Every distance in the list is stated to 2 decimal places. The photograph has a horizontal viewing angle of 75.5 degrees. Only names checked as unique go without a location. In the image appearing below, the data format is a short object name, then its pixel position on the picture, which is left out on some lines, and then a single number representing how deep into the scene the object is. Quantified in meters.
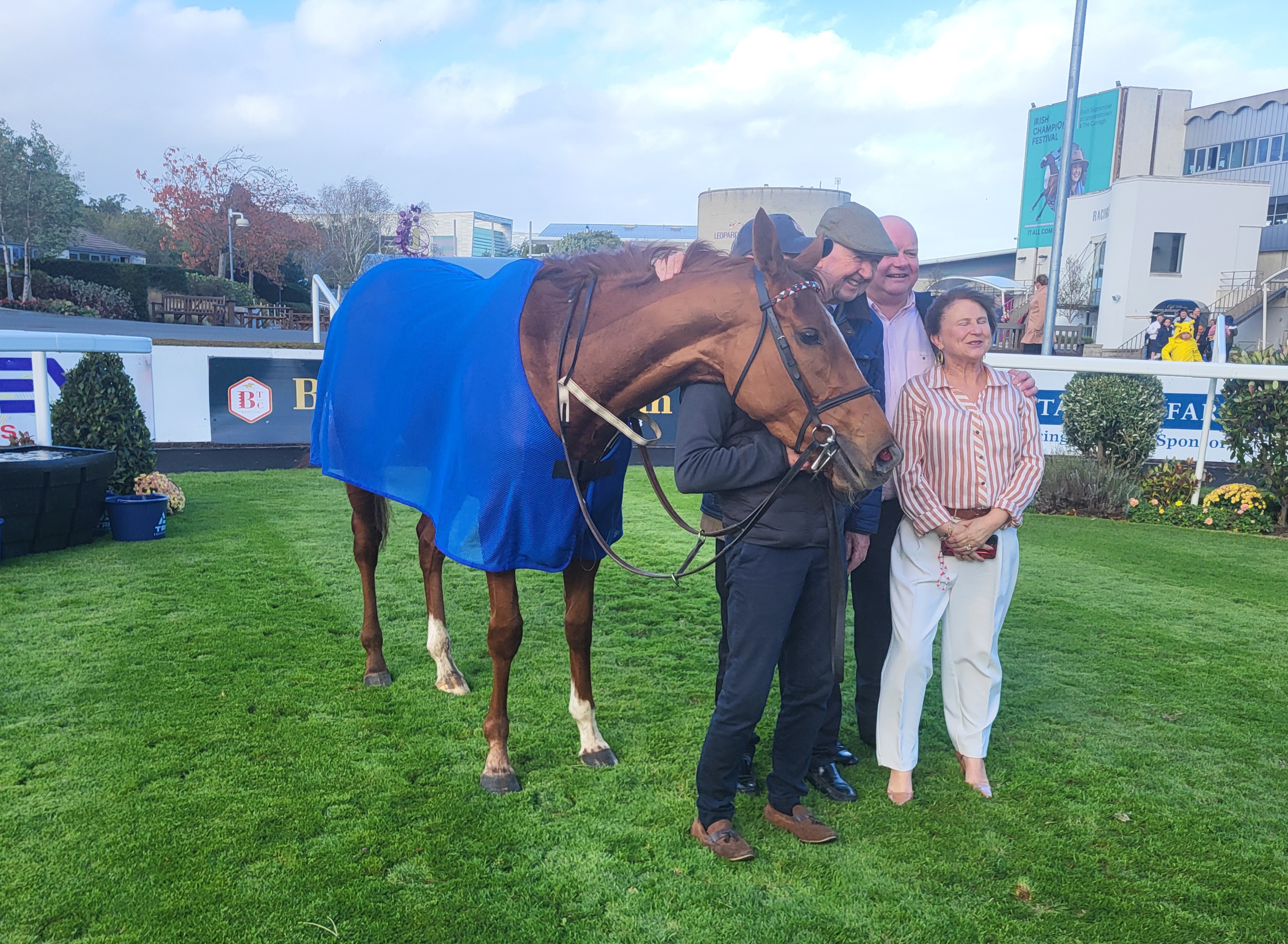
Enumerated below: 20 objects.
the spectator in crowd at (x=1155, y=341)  17.80
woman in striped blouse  2.90
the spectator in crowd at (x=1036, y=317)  16.03
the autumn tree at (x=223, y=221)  33.84
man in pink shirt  3.14
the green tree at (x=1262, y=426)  7.55
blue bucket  6.16
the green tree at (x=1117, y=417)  8.69
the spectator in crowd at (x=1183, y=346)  13.66
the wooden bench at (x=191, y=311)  24.83
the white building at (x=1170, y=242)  34.22
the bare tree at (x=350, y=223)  36.62
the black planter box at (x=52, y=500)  5.46
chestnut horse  2.32
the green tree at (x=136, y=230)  43.41
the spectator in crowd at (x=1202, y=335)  16.48
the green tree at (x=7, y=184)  28.83
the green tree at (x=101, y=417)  6.53
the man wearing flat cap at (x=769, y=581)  2.44
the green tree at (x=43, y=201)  29.23
